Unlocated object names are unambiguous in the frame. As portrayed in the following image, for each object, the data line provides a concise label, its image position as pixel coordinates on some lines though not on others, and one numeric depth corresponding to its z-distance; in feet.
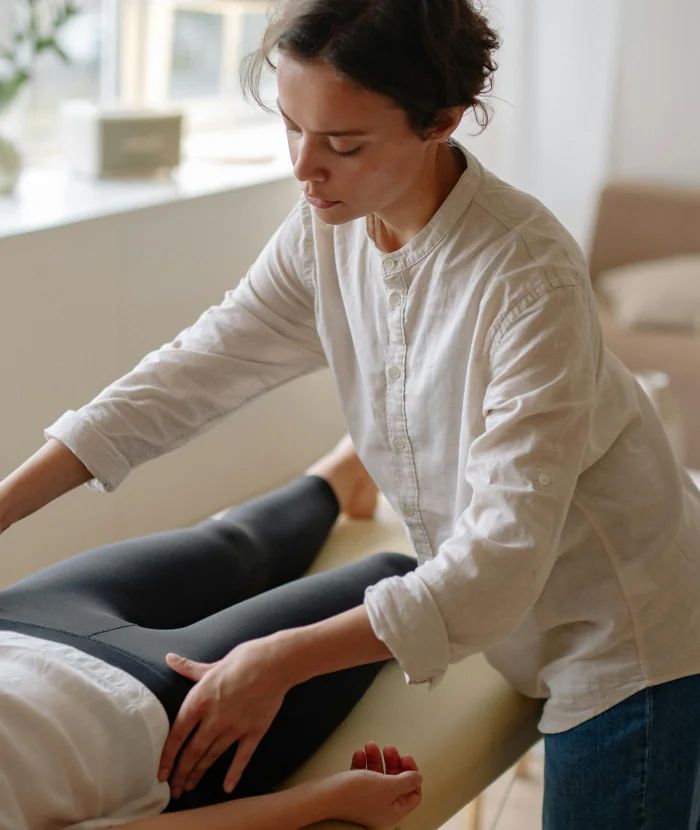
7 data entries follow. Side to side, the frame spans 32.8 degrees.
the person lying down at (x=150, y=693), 3.69
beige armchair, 10.40
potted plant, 7.41
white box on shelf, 8.09
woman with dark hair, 3.51
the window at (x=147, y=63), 8.93
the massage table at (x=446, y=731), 4.34
